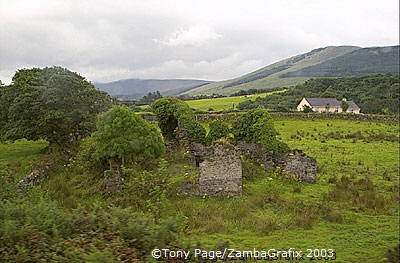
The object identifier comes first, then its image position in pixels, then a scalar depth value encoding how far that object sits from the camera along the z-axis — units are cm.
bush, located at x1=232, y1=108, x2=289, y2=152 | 2030
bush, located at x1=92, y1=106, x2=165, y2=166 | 1673
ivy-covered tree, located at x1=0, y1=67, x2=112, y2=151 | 2269
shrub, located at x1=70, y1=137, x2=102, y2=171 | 1889
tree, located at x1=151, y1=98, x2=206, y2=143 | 2194
